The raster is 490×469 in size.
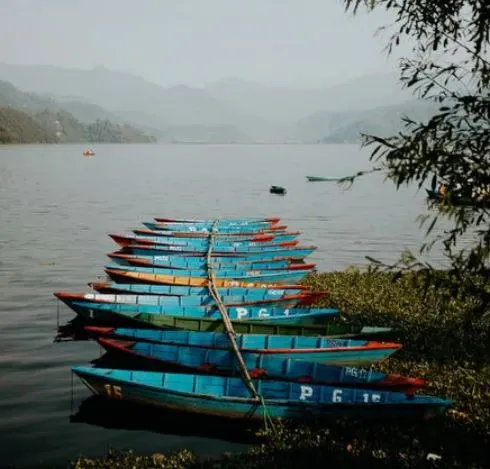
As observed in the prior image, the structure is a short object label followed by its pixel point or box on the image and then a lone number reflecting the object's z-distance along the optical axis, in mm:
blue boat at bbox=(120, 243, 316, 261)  31214
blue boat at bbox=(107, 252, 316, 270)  28609
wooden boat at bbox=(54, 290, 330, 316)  21578
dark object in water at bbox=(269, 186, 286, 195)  88325
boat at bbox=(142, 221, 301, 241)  37281
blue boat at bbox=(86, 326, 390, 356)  17078
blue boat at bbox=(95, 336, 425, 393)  14766
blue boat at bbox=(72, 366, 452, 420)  13797
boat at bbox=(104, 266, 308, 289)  24922
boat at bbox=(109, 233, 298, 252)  33062
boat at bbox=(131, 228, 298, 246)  34906
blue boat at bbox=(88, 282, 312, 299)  23203
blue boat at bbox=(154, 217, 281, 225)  42644
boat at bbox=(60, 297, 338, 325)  19922
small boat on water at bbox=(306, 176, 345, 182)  103875
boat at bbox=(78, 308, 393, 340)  18406
